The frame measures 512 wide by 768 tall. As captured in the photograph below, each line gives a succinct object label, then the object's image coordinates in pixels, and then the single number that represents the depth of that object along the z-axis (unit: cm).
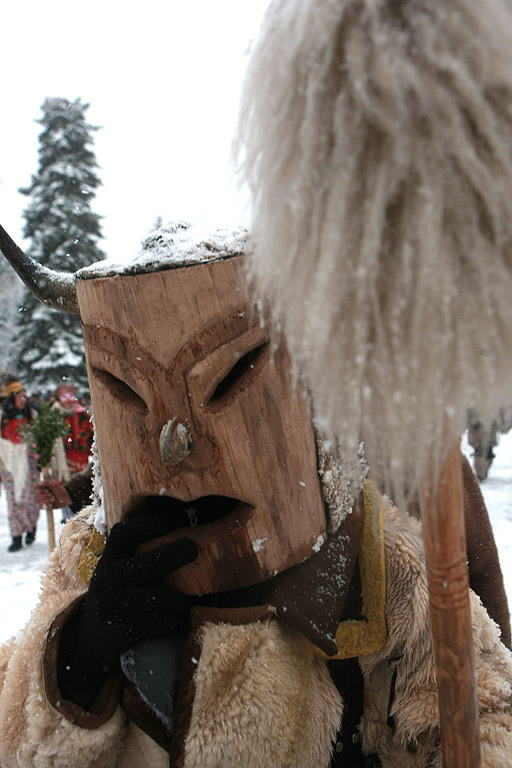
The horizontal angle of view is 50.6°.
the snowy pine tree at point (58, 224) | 1477
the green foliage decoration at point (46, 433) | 525
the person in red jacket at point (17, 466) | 685
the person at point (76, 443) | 632
